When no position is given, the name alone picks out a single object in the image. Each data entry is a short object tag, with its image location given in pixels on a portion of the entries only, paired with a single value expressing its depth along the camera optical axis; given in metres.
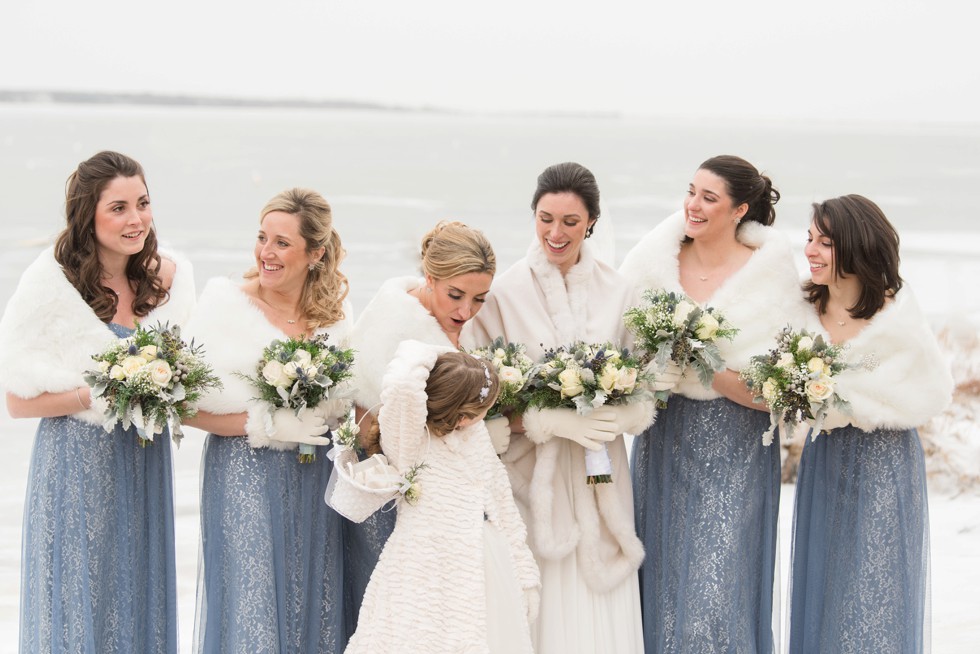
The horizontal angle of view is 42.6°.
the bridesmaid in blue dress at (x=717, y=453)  5.89
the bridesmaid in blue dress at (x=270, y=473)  5.45
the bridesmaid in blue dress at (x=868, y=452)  5.82
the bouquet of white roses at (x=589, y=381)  5.41
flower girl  5.01
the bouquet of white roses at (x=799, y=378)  5.48
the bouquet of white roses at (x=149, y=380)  5.14
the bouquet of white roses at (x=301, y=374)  5.27
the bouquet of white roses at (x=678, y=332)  5.55
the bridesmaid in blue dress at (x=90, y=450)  5.45
